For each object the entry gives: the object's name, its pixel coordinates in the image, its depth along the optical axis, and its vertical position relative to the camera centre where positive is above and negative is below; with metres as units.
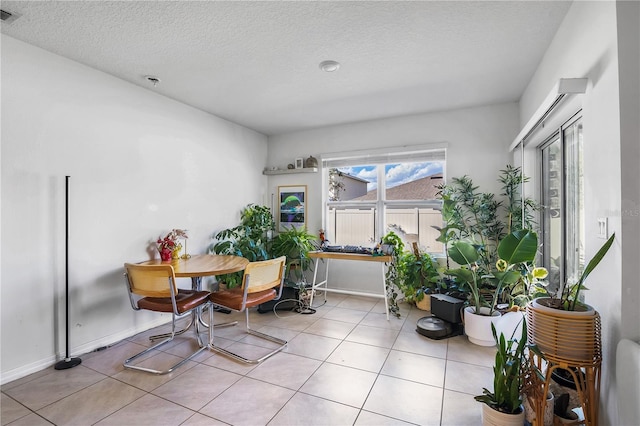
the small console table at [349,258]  3.49 -0.54
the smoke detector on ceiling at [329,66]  2.59 +1.32
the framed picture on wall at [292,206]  4.76 +0.13
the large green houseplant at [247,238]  3.80 -0.33
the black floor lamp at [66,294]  2.38 -0.65
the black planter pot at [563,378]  1.66 -0.95
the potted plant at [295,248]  4.01 -0.47
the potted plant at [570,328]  1.36 -0.54
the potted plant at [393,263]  3.59 -0.61
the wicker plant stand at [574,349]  1.37 -0.64
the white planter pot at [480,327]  2.67 -1.03
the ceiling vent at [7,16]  1.94 +1.32
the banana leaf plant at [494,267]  2.20 -0.47
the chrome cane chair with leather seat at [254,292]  2.51 -0.72
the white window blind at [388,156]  3.91 +0.83
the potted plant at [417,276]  3.65 -0.78
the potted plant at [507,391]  1.52 -0.93
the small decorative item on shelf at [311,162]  4.58 +0.81
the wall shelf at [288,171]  4.58 +0.69
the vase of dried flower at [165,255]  3.07 -0.42
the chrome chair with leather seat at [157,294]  2.34 -0.64
